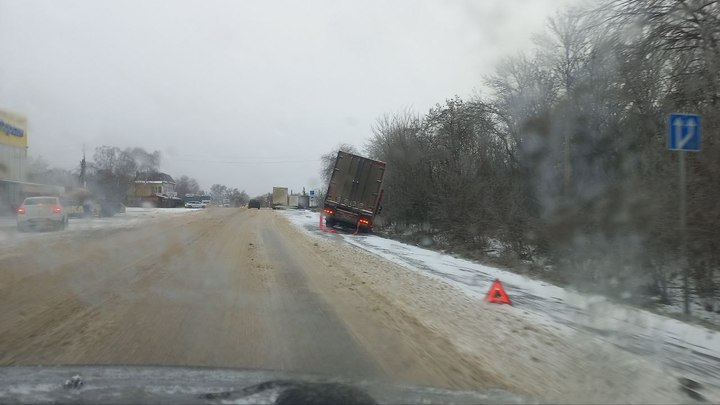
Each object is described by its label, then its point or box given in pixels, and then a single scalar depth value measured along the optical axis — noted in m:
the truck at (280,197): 83.62
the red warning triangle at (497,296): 8.92
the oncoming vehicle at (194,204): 84.91
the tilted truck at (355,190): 25.48
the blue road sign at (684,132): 7.89
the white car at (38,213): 22.02
